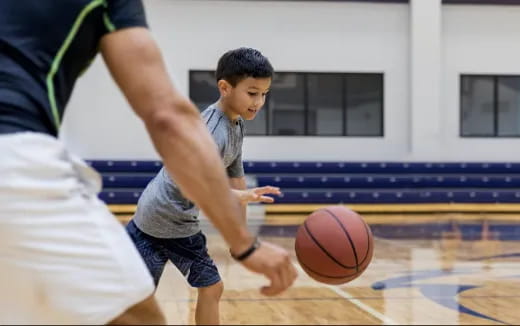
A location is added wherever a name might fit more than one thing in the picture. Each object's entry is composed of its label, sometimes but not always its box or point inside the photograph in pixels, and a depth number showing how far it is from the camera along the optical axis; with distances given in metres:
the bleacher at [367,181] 13.65
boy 3.33
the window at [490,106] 15.86
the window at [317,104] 15.26
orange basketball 3.13
